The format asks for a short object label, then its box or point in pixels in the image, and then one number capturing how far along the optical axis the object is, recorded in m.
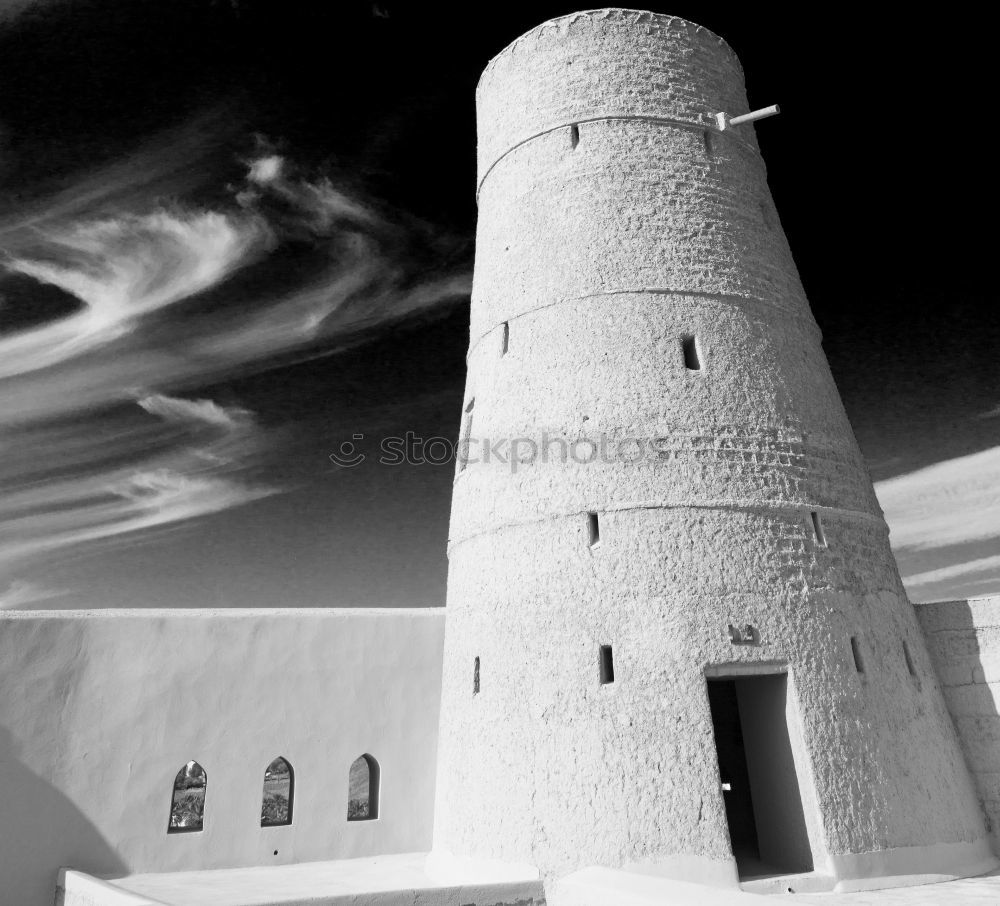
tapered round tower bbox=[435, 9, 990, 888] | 9.06
